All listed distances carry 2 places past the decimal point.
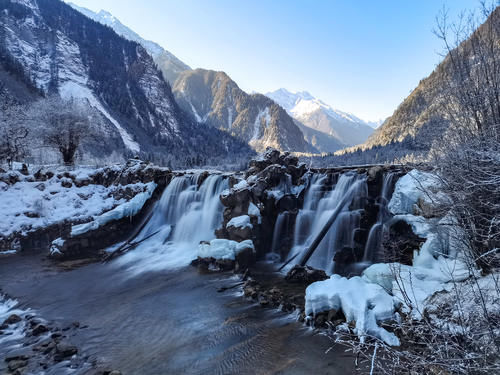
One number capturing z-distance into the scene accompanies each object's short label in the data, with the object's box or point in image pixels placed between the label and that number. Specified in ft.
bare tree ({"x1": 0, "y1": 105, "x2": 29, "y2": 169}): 76.95
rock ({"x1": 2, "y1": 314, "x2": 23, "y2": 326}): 29.66
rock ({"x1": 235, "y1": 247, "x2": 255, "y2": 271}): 45.29
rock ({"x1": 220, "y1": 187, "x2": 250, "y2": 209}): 54.44
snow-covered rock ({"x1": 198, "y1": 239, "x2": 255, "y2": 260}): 46.57
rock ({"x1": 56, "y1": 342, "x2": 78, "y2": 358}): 23.77
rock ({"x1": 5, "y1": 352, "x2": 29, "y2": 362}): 23.05
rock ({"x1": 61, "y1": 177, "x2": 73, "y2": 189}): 75.41
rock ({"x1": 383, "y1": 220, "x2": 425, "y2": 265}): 36.24
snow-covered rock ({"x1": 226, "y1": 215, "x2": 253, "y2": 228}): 50.42
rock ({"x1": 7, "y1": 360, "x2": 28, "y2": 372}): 21.89
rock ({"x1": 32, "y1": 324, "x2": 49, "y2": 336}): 27.45
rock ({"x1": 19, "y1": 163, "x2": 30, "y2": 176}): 74.69
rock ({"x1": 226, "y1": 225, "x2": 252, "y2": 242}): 49.88
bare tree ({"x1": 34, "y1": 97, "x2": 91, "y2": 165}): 88.22
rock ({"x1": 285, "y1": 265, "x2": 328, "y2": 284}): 39.32
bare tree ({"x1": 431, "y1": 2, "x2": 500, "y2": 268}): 16.90
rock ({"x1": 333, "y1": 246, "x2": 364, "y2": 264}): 44.24
